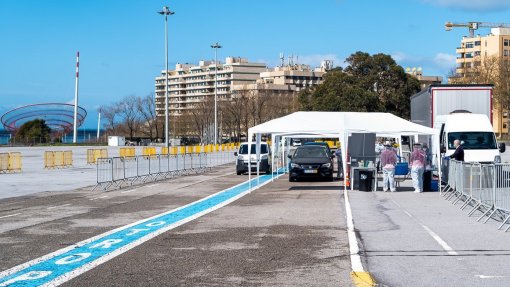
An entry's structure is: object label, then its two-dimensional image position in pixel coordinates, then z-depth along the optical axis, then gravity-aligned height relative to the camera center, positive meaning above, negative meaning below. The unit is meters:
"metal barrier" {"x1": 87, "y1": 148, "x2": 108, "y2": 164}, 51.34 -0.98
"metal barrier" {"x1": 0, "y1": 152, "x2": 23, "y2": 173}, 40.62 -1.27
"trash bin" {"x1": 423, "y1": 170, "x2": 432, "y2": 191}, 25.77 -1.40
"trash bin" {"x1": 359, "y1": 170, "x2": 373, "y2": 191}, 25.75 -1.43
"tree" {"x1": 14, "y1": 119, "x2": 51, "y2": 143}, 122.22 +1.72
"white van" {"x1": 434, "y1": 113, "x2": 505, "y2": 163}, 28.19 +0.13
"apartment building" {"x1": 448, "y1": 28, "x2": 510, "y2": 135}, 131.12 +18.75
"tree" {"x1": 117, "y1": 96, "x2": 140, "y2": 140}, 131.00 +3.82
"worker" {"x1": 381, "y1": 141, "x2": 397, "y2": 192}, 25.28 -0.87
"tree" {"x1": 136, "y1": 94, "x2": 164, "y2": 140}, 130.75 +4.88
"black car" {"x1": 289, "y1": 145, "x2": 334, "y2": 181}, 31.77 -1.14
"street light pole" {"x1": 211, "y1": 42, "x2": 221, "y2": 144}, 85.19 +11.19
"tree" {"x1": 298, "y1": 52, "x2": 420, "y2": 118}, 79.31 +6.53
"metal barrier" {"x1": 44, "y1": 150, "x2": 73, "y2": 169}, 45.13 -1.19
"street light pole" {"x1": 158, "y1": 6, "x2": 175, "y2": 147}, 57.39 +10.33
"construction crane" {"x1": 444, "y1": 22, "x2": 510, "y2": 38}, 147.62 +24.09
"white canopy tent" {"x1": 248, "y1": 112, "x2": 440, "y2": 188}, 25.00 +0.55
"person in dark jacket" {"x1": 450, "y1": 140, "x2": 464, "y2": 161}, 25.16 -0.45
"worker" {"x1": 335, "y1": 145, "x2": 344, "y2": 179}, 33.81 -1.33
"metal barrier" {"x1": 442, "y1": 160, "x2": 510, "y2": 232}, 15.52 -1.18
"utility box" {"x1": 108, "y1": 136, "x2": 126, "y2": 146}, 108.94 -0.06
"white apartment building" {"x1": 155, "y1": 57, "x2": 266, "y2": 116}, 183.88 +16.18
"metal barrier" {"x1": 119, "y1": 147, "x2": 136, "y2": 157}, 53.73 -0.87
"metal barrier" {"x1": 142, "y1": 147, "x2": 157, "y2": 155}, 53.94 -0.81
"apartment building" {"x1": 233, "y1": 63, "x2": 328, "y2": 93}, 170.12 +15.35
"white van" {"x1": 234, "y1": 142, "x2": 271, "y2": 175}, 38.66 -1.05
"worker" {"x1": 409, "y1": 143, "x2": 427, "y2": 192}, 24.55 -0.88
